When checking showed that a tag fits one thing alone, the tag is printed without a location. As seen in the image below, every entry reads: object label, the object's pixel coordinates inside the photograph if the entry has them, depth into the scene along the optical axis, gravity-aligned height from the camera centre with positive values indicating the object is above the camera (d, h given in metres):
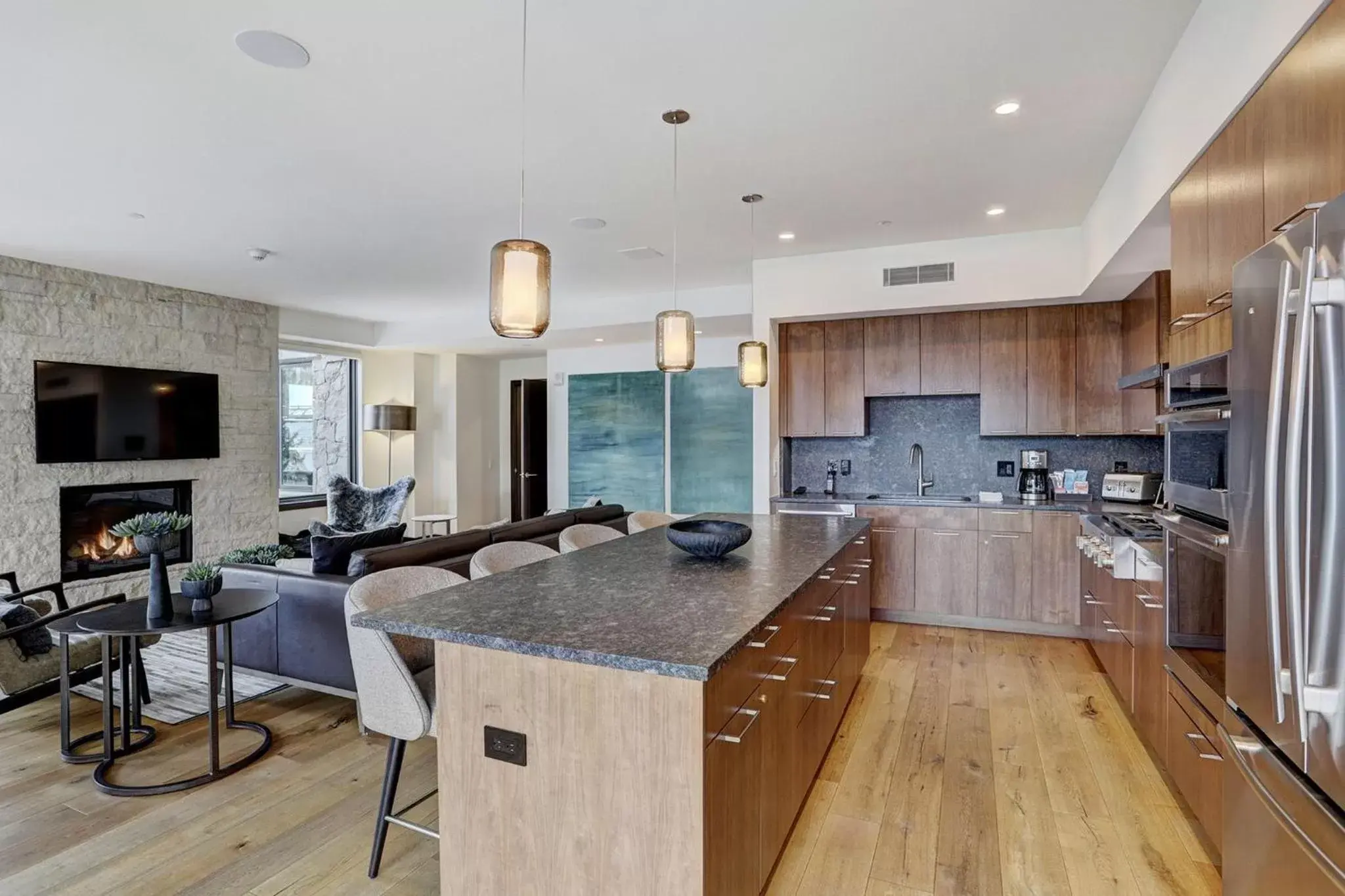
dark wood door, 9.34 -0.02
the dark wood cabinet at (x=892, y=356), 5.25 +0.71
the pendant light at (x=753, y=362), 4.01 +0.50
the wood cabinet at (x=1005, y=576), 4.68 -0.89
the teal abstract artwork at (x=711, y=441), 7.28 +0.07
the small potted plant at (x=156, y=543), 2.79 -0.39
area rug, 3.44 -1.31
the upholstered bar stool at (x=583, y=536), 3.30 -0.44
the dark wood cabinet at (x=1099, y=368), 4.75 +0.55
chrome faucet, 5.43 -0.10
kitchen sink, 5.01 -0.38
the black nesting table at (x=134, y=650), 2.66 -0.85
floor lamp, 8.06 +0.35
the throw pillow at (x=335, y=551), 3.31 -0.50
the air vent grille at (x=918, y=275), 4.89 +1.25
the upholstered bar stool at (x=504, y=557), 2.62 -0.44
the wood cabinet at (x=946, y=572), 4.81 -0.89
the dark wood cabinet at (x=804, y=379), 5.51 +0.56
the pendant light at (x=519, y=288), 2.22 +0.52
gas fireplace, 5.45 -0.61
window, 7.80 +0.31
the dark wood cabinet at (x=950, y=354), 5.11 +0.70
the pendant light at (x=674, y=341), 3.16 +0.50
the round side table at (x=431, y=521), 7.89 -0.86
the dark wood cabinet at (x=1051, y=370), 4.87 +0.55
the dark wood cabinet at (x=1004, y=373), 4.99 +0.55
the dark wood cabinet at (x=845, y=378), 5.40 +0.55
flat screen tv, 5.27 +0.29
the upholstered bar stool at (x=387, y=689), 2.01 -0.72
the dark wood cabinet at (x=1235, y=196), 1.85 +0.73
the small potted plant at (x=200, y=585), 2.86 -0.57
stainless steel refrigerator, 1.24 -0.24
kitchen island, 1.48 -0.68
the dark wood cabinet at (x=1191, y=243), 2.29 +0.72
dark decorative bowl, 2.64 -0.36
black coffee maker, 5.09 -0.19
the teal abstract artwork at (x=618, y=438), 7.74 +0.11
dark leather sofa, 3.26 -0.83
